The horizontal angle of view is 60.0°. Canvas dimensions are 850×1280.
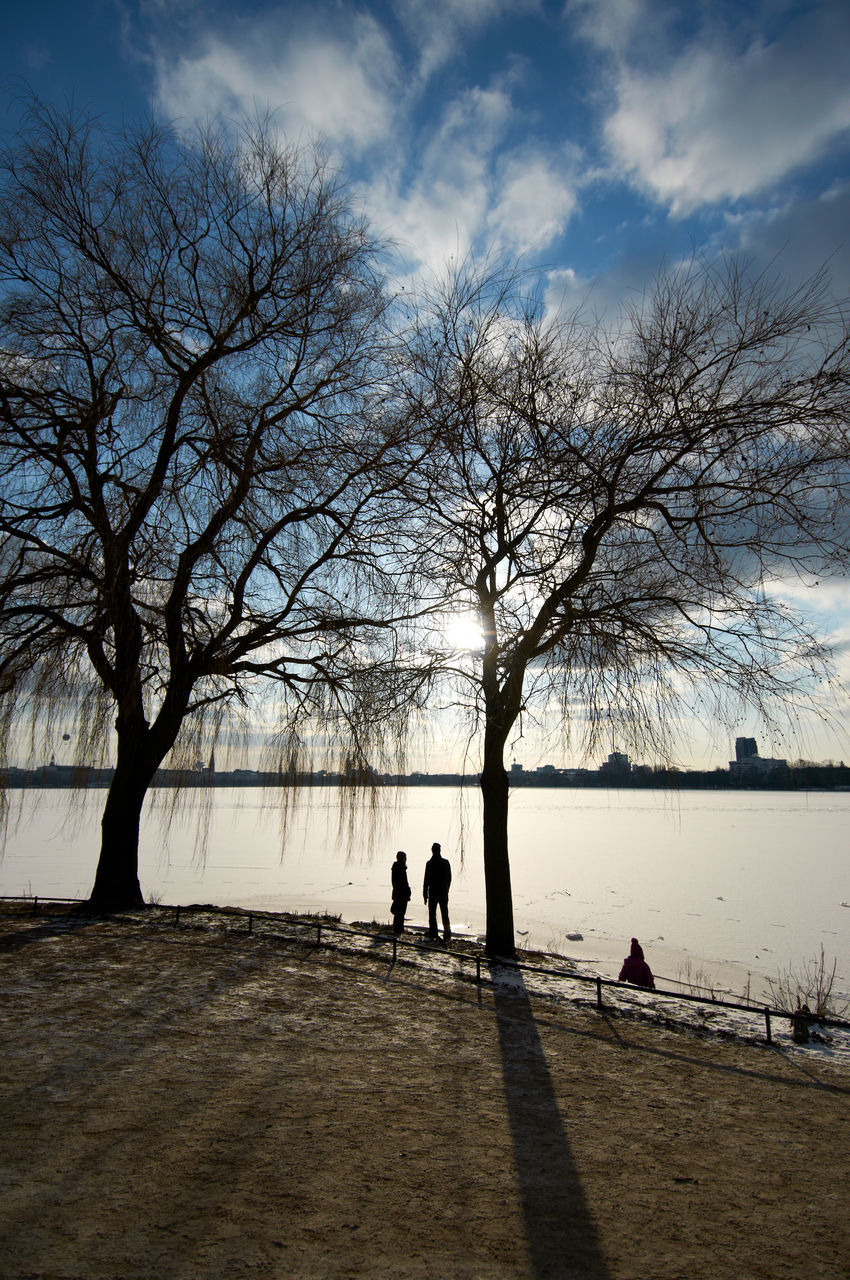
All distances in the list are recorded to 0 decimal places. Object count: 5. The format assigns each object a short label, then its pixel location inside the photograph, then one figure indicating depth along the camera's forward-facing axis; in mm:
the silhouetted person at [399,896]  9435
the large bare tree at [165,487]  6625
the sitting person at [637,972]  7590
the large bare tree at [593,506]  6027
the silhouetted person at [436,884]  9414
